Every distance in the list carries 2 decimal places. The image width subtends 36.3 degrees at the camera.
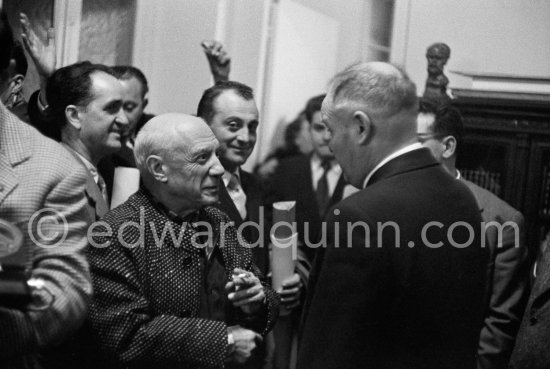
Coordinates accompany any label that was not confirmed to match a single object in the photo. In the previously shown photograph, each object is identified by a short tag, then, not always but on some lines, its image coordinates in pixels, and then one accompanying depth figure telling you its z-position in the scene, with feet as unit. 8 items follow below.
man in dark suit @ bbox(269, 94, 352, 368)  11.87
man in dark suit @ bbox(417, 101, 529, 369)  10.88
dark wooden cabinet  15.62
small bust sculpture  15.66
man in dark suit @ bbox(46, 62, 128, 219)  9.77
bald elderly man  7.51
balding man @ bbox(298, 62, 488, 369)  6.38
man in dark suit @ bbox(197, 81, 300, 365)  10.82
